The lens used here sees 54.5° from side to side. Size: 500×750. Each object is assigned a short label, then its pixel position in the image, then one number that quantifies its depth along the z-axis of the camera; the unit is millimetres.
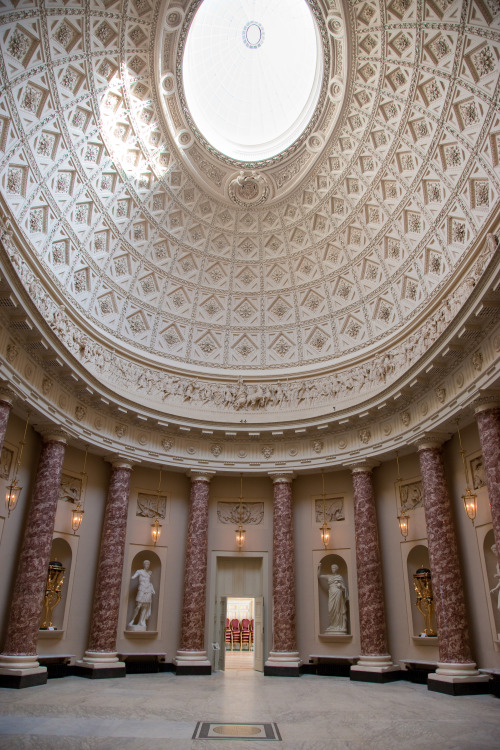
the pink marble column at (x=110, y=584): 17094
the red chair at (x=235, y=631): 32125
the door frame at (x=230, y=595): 20344
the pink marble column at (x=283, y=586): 18578
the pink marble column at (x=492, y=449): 12828
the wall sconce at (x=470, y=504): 14164
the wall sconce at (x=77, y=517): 17672
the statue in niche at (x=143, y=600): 19297
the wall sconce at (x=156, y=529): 20484
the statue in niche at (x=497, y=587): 12744
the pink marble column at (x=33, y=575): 13836
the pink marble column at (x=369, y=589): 16984
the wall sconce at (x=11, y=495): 13820
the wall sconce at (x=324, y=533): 20156
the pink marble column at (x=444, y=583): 13719
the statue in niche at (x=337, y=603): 19422
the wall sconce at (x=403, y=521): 17703
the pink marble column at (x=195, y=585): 18688
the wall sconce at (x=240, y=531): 21422
